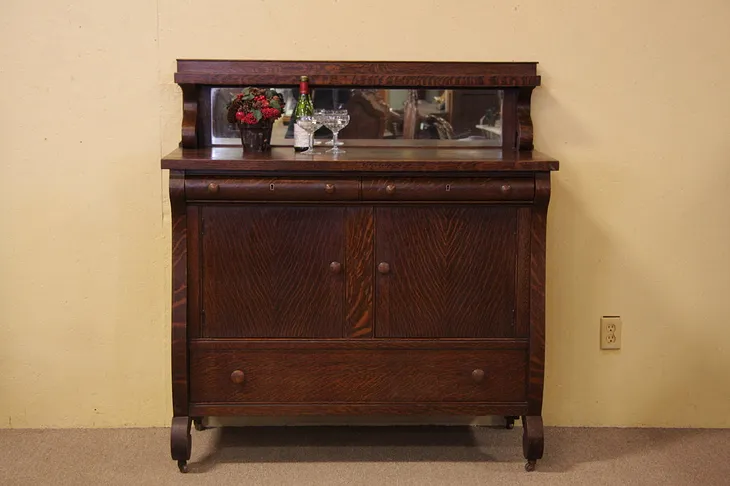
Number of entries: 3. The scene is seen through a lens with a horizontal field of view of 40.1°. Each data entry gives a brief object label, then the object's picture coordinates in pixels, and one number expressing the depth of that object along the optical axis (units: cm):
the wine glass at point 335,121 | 314
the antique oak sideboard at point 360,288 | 292
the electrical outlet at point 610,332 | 342
